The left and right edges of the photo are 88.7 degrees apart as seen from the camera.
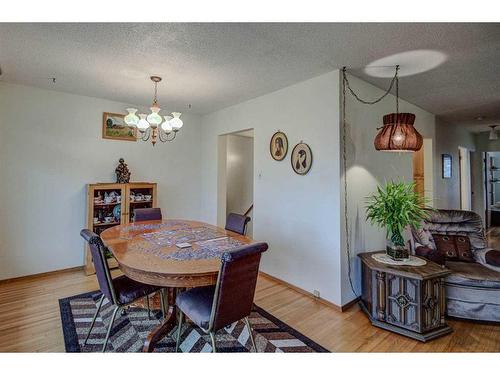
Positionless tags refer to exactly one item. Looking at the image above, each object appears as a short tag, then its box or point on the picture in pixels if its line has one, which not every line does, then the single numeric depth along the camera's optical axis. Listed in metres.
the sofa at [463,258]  2.37
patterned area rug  1.97
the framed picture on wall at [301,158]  2.94
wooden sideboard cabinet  3.51
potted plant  2.36
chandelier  2.56
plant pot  2.43
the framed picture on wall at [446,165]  4.92
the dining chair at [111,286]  1.78
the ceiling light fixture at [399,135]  2.34
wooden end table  2.12
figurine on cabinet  3.88
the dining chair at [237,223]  2.75
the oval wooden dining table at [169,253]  1.58
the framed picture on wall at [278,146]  3.25
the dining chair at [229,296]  1.49
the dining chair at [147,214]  3.32
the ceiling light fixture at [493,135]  5.46
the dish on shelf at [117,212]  3.76
